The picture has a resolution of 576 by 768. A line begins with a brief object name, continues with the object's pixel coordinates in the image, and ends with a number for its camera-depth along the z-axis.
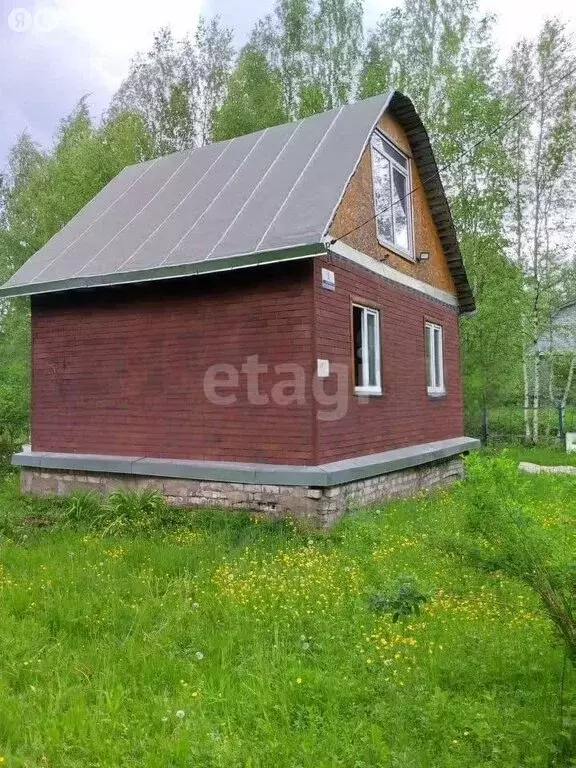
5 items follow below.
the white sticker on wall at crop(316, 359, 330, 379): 7.81
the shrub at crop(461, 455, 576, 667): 2.96
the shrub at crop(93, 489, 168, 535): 7.75
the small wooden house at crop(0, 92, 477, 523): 7.92
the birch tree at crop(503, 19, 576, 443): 18.23
